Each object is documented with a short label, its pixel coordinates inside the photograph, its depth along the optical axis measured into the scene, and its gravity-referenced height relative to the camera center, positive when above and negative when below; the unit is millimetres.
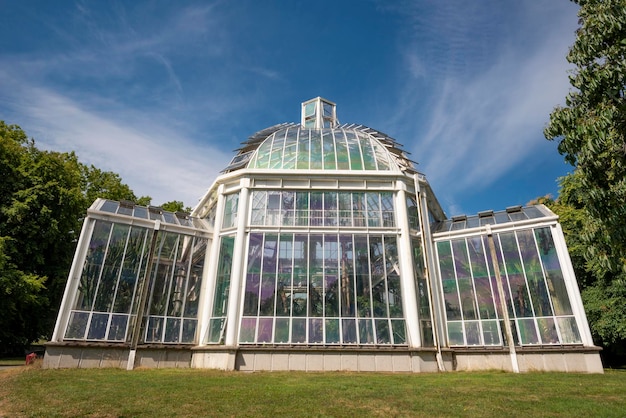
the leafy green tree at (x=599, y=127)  9719 +5594
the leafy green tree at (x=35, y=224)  25281 +8347
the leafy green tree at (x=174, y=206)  41875 +15042
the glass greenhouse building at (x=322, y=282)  18656 +3463
